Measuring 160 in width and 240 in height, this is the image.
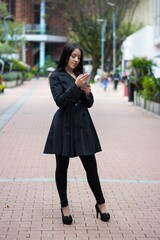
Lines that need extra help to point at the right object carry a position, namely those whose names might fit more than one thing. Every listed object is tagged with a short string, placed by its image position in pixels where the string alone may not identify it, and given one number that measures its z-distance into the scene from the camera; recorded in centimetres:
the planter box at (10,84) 4749
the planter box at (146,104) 2069
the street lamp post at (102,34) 5909
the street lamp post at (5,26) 6181
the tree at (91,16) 6047
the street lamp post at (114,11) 5680
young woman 548
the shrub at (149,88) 2262
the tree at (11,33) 6071
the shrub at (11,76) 4841
